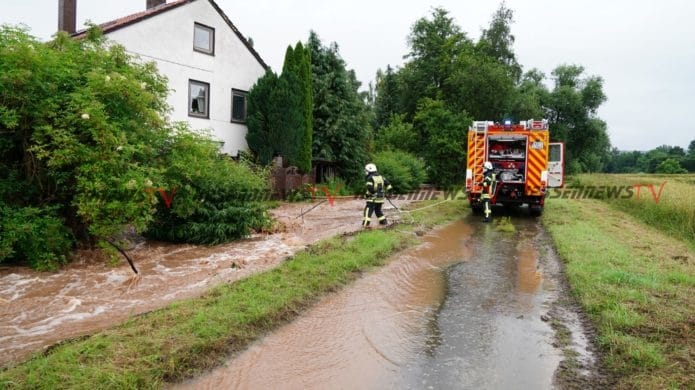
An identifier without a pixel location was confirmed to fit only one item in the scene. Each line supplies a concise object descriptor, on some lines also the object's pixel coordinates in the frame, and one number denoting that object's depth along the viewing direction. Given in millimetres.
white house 16594
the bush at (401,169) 23000
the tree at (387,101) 39781
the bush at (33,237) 6992
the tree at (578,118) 47312
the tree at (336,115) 22844
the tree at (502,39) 39812
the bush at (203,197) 9188
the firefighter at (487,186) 13797
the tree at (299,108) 19609
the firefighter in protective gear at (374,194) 11734
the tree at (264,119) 19297
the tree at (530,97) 33938
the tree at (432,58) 34750
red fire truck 14688
